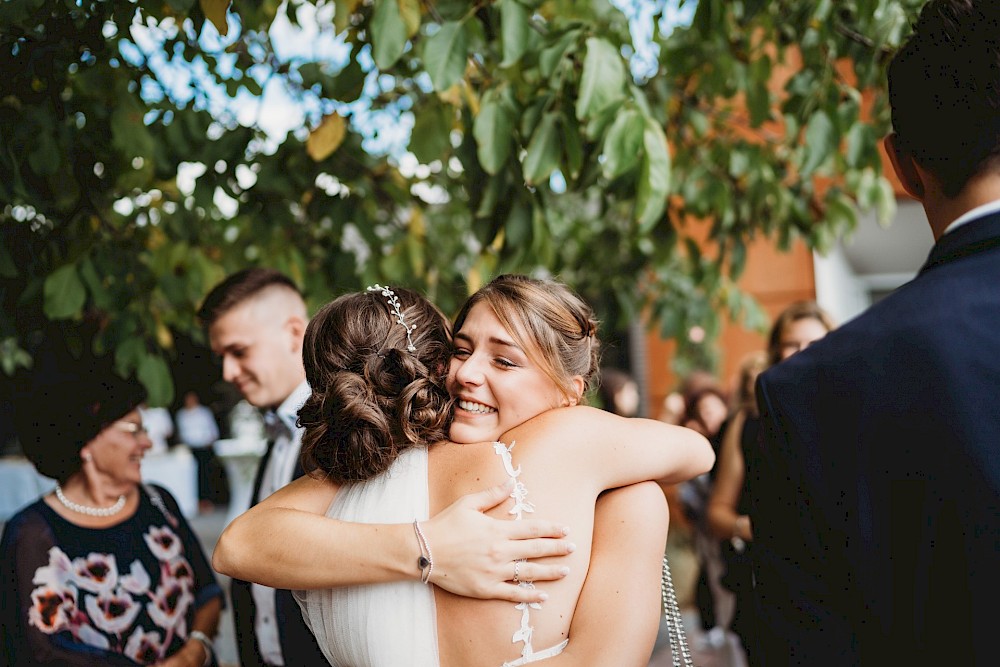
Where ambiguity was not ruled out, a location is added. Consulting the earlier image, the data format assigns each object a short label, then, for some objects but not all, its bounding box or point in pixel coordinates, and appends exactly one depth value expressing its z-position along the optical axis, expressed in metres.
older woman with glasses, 2.34
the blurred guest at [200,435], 10.25
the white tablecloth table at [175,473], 6.12
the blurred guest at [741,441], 3.56
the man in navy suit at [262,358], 2.51
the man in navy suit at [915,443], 1.10
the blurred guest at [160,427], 8.95
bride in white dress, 1.51
